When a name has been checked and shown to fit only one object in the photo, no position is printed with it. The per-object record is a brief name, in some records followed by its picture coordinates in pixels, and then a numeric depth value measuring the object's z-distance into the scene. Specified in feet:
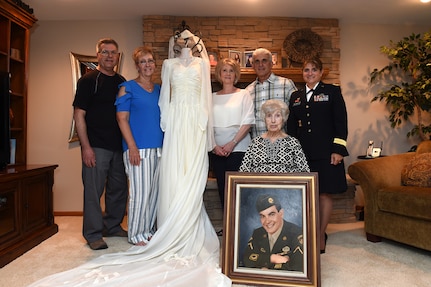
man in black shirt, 9.09
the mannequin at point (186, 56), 8.82
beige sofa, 8.11
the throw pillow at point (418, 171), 8.96
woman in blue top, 8.75
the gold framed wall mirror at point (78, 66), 13.38
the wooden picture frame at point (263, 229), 6.27
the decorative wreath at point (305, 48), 13.12
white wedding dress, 7.37
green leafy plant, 12.48
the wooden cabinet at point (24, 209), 8.26
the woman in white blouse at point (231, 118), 8.99
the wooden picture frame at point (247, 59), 13.14
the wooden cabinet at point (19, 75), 11.08
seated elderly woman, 7.24
